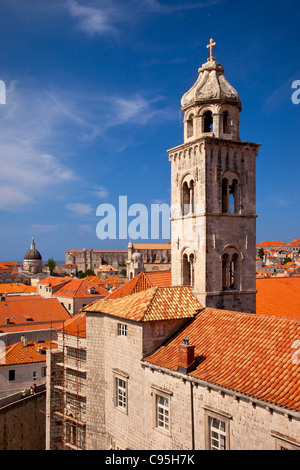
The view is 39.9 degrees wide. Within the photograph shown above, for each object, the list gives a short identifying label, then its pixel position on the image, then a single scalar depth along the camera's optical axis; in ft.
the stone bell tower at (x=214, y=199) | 66.03
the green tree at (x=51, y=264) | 513.45
